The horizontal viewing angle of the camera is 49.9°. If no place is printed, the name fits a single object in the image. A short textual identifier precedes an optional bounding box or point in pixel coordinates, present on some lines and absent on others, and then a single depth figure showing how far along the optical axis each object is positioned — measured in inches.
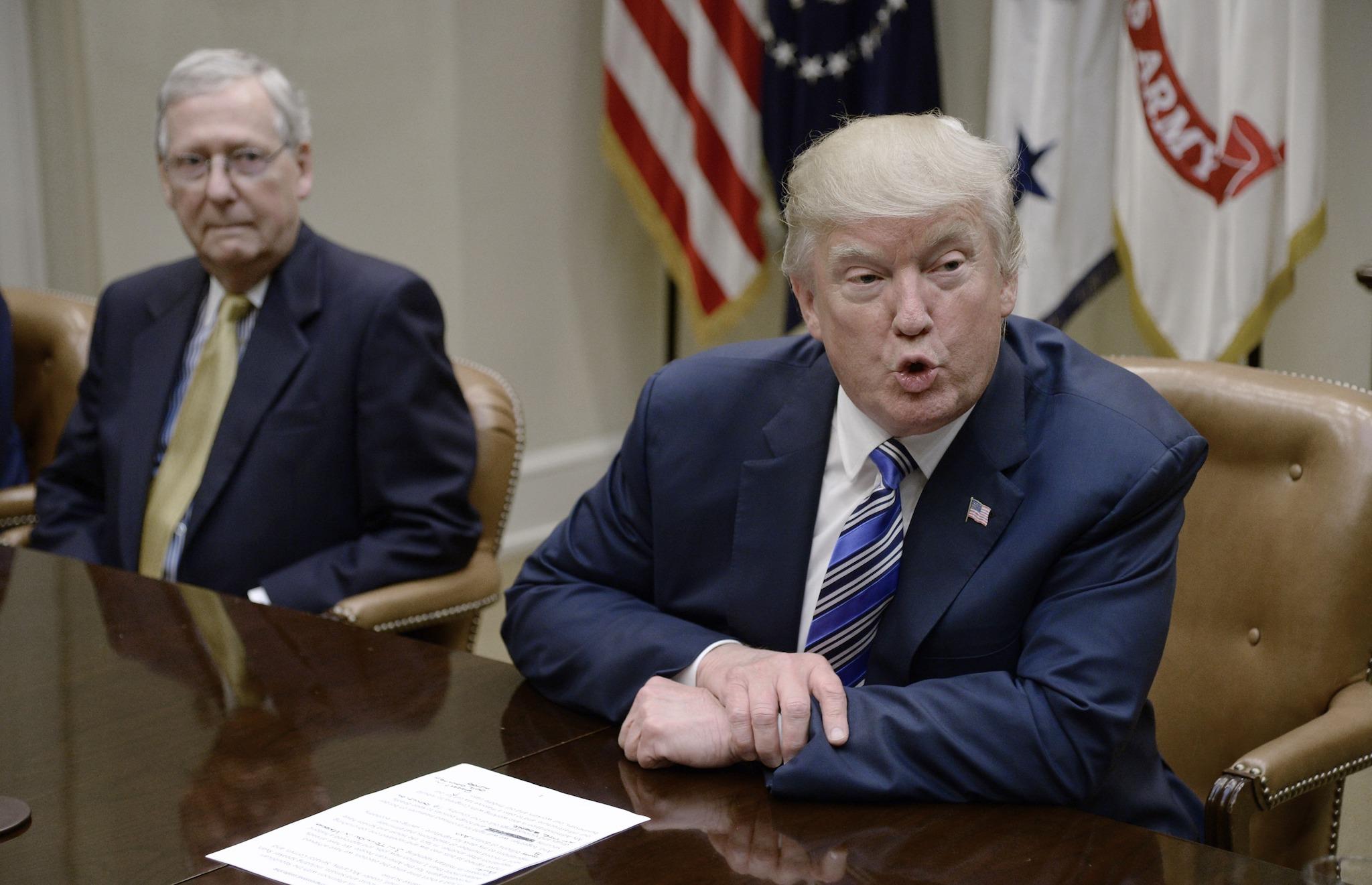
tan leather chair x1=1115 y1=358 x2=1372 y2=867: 74.5
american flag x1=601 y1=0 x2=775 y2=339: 187.6
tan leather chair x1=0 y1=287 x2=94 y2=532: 132.3
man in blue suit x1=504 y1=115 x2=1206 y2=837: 56.9
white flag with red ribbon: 142.3
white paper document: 48.7
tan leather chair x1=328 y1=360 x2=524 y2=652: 98.1
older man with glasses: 100.7
